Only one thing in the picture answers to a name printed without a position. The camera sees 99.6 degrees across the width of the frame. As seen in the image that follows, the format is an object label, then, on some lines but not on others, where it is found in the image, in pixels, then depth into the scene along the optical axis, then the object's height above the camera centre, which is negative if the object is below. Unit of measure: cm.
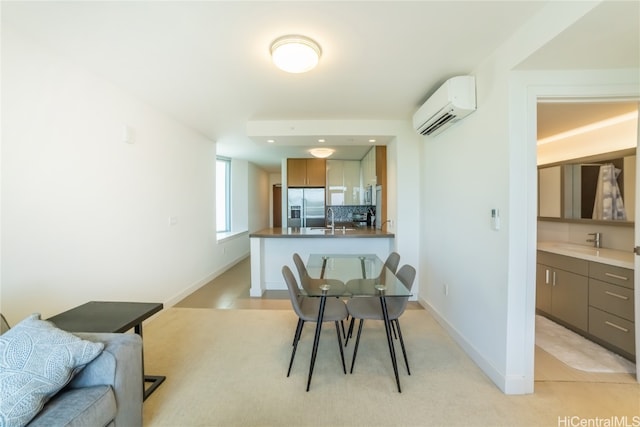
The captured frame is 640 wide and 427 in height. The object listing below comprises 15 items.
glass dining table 187 -57
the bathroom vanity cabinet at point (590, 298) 221 -83
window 627 +38
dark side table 154 -66
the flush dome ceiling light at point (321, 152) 466 +102
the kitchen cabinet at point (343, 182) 602 +62
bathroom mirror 266 +25
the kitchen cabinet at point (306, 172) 615 +87
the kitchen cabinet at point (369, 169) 469 +78
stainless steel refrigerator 622 +9
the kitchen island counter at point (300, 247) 407 -59
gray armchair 107 -79
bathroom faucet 290 -33
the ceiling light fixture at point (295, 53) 180 +108
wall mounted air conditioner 219 +91
